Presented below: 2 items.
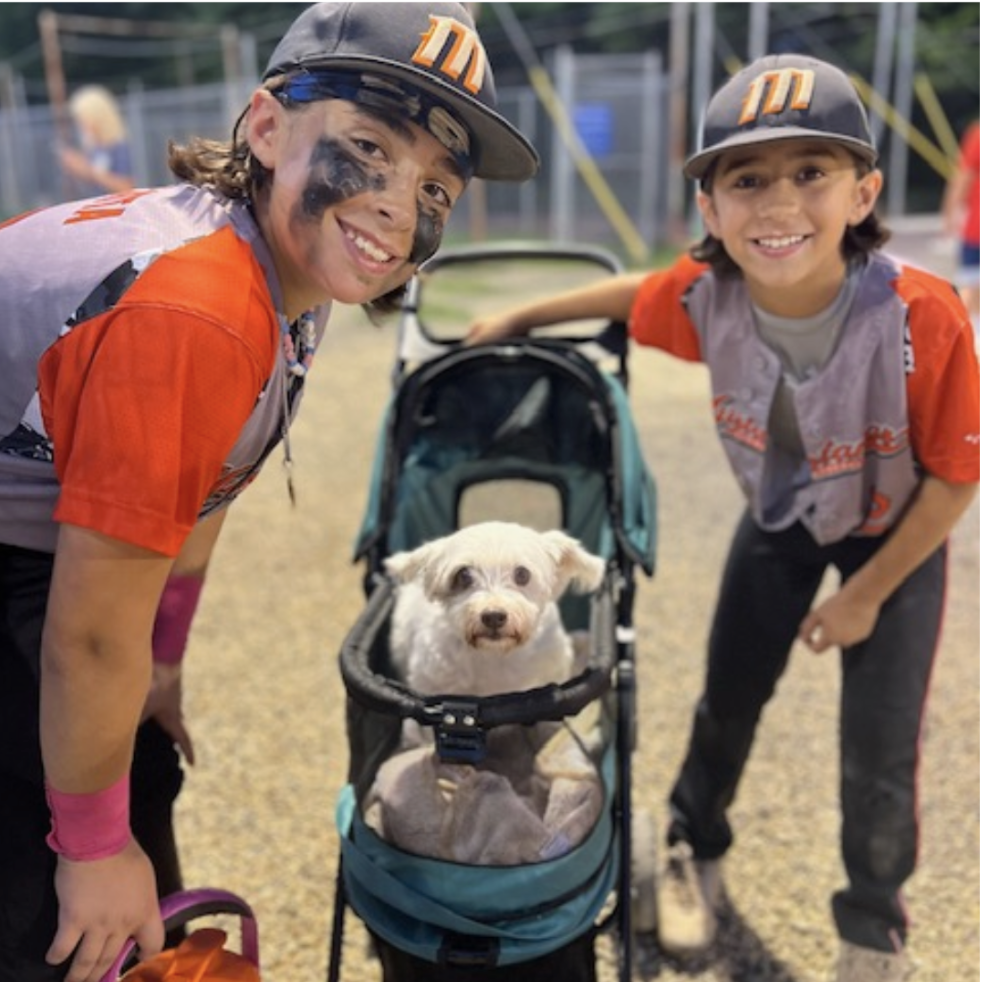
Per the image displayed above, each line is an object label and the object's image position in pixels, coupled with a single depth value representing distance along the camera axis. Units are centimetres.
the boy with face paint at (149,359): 133
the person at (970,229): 806
